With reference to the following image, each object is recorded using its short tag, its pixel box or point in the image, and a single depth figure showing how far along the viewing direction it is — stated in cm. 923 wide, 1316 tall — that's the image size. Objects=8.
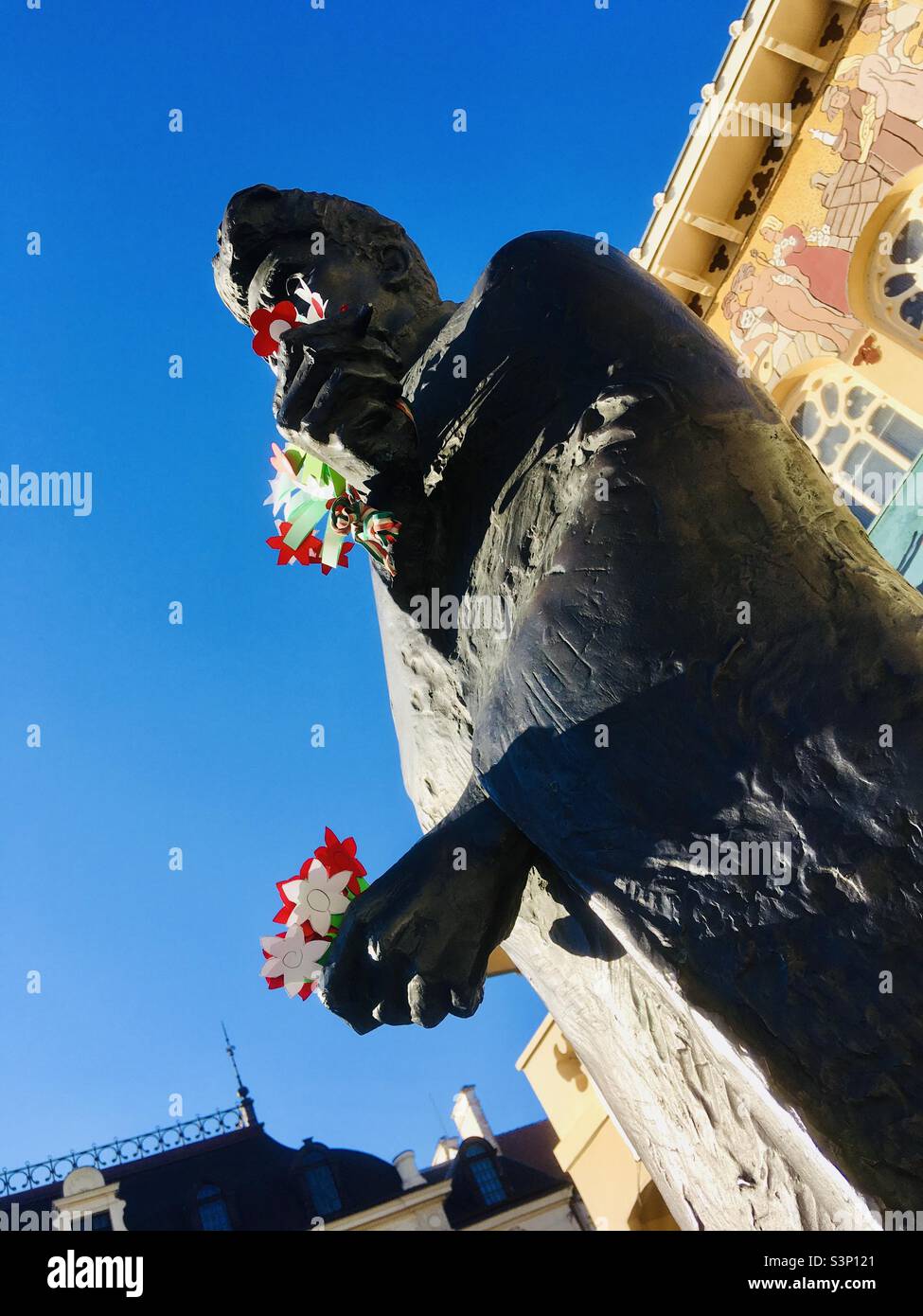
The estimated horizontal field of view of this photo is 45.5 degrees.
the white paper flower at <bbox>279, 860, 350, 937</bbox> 197
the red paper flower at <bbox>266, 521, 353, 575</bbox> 238
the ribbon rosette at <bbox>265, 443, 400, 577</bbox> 212
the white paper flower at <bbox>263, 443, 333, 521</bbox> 229
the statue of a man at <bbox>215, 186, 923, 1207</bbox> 118
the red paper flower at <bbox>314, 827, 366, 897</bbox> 209
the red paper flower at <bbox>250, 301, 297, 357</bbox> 214
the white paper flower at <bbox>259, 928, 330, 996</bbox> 192
